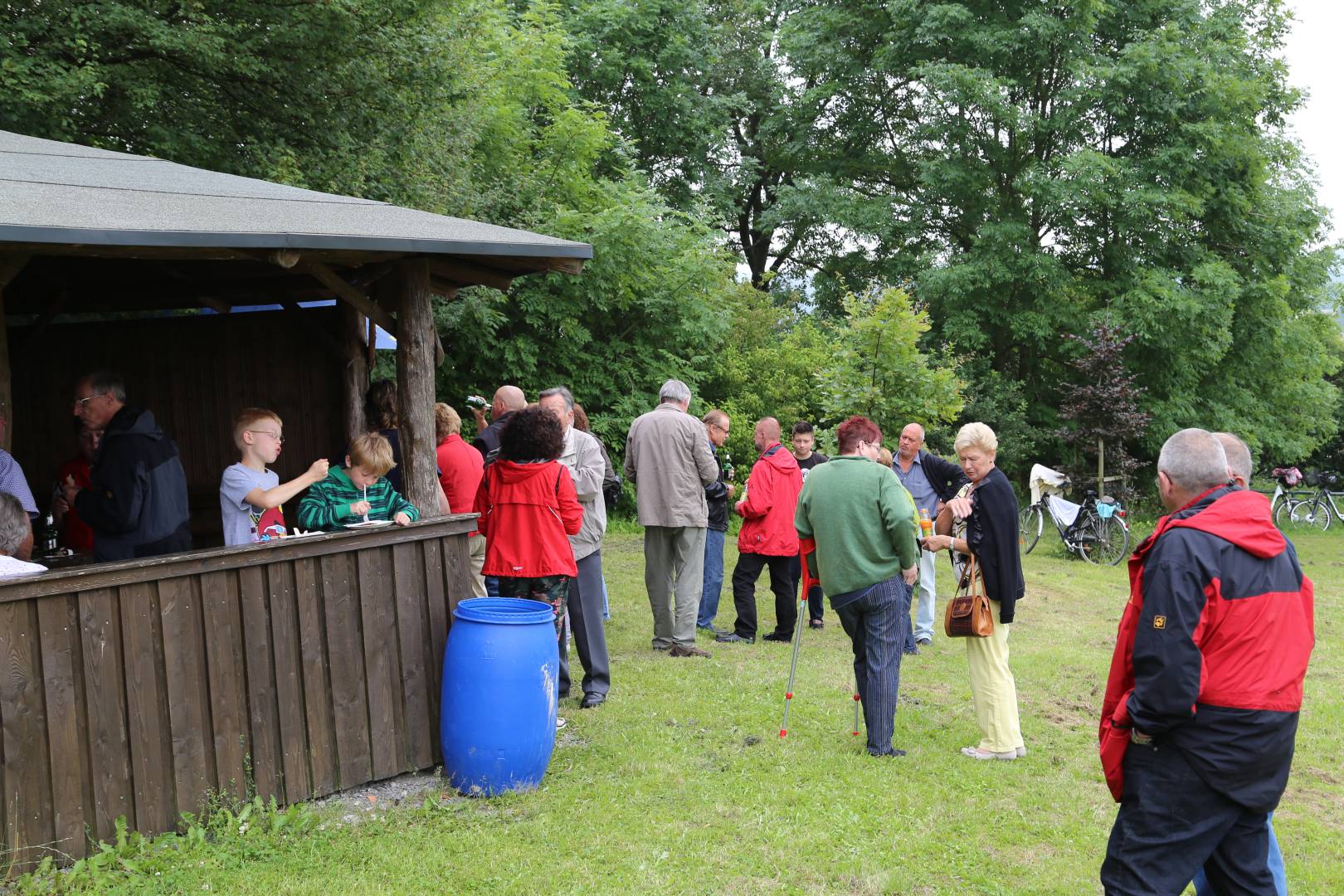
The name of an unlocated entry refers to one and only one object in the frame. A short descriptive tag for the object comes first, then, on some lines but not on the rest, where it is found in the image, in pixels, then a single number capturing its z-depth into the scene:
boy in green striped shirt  5.13
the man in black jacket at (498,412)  7.01
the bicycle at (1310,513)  20.84
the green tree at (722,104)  22.22
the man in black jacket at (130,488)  4.62
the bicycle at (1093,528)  14.09
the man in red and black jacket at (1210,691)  2.98
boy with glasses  5.04
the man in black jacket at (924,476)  8.06
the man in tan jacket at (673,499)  7.58
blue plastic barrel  4.87
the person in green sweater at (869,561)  5.46
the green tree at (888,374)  13.40
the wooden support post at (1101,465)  16.42
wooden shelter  3.96
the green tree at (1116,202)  19.69
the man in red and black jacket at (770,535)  8.45
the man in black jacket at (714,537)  8.67
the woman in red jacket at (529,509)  5.66
